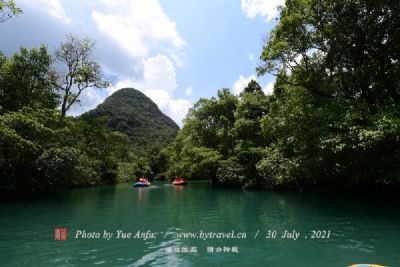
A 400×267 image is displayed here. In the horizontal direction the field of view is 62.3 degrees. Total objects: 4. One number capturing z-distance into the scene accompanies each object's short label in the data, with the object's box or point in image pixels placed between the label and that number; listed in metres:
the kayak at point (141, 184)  43.66
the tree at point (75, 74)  31.69
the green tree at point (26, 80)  29.81
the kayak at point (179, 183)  46.50
